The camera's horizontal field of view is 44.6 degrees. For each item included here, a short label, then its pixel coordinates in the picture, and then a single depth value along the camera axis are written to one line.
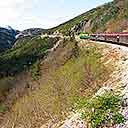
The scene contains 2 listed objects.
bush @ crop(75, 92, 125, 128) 6.63
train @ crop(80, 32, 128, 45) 24.40
